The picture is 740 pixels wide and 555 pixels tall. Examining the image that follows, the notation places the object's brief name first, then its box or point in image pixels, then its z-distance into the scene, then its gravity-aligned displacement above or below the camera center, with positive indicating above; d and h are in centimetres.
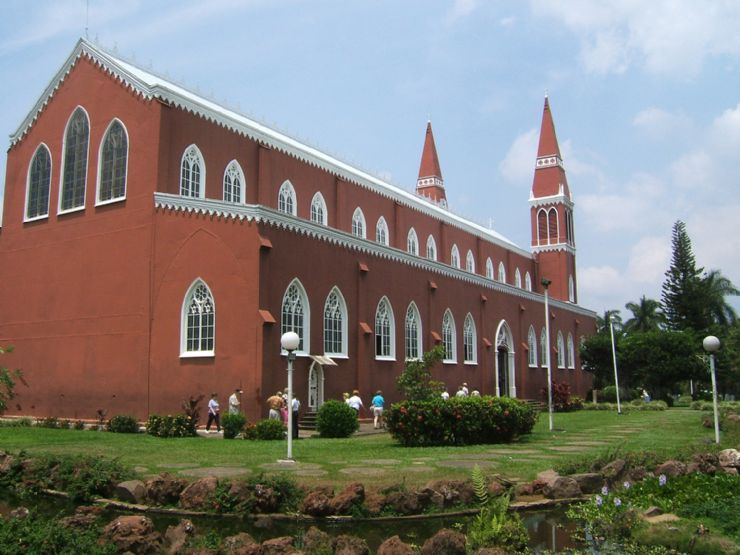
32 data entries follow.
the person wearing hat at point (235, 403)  2212 -20
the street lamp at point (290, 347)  1487 +101
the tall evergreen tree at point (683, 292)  6525 +913
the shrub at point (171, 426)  2150 -88
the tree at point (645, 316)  8094 +863
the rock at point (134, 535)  728 -142
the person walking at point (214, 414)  2222 -54
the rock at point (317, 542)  699 -145
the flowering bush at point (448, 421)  1806 -68
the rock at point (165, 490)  993 -128
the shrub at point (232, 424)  2080 -80
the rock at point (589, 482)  1079 -132
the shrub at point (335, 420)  2152 -73
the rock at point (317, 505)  920 -140
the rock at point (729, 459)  1166 -109
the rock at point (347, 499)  921 -133
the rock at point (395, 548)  677 -145
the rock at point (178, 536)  722 -146
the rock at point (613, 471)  1116 -121
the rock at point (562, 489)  1042 -138
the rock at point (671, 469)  1101 -117
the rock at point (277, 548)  685 -144
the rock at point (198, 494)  964 -130
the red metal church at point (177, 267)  2339 +475
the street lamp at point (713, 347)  1691 +105
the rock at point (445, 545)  688 -144
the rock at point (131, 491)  1017 -134
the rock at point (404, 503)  944 -142
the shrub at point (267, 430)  2020 -95
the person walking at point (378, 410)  2623 -55
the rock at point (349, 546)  686 -146
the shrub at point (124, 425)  2283 -88
